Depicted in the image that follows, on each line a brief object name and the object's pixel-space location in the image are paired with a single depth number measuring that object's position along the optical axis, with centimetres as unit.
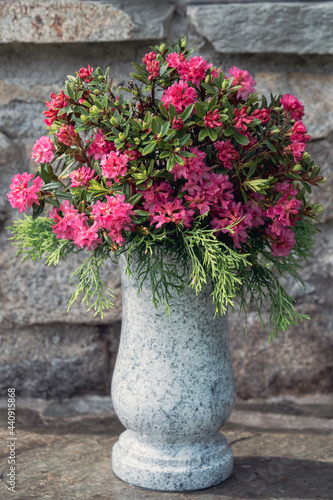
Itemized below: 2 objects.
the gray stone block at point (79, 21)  115
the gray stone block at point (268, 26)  115
